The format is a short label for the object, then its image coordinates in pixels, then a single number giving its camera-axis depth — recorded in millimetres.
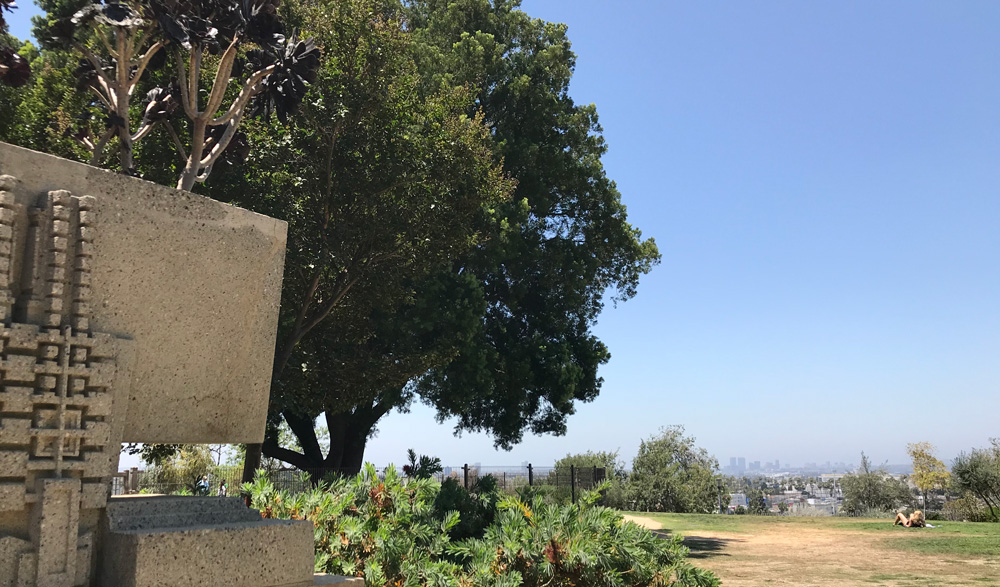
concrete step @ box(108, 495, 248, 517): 4047
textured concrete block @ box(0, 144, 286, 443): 3779
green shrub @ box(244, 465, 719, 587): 5797
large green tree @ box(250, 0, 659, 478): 19766
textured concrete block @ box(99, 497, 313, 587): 3723
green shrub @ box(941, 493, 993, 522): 27422
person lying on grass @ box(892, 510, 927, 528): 21203
